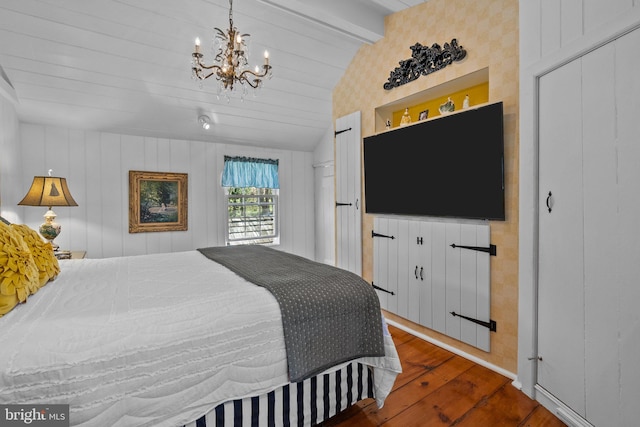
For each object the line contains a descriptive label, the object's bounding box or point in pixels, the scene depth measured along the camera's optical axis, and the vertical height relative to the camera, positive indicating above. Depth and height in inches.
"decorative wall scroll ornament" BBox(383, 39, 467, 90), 99.0 +51.1
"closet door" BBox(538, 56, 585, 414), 65.1 -7.2
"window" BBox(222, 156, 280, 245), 184.7 +6.1
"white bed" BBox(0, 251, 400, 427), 39.7 -19.9
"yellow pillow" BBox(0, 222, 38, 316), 48.4 -9.9
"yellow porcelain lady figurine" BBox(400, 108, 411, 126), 118.6 +34.6
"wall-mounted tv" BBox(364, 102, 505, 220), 88.4 +14.1
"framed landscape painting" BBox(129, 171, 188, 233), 156.6 +4.7
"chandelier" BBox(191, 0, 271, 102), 83.1 +41.1
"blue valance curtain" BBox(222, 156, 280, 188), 182.1 +22.7
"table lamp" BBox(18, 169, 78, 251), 110.6 +5.0
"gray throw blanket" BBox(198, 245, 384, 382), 56.2 -20.7
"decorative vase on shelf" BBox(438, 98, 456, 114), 102.2 +33.9
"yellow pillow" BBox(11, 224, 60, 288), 65.4 -9.6
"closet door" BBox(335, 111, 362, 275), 140.1 +7.0
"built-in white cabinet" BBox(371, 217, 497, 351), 93.1 -22.7
